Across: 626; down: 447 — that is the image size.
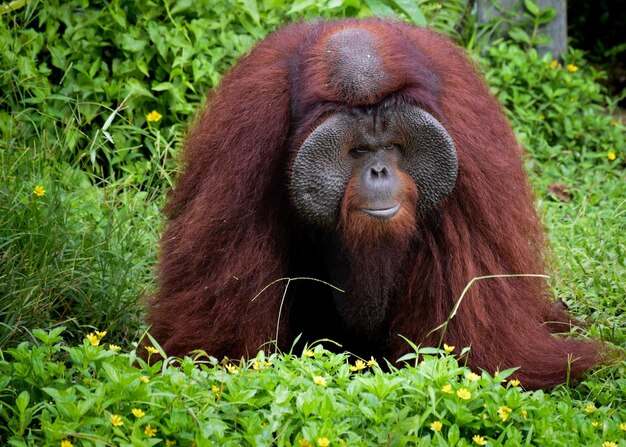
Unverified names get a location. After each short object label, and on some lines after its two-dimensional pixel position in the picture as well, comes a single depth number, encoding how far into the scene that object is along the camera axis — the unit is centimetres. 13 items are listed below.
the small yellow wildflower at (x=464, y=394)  578
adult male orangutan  698
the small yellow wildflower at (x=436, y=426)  566
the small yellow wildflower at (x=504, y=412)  576
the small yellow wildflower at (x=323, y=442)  529
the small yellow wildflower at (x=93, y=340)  601
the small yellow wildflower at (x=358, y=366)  619
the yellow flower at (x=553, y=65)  1345
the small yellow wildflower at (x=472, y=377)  596
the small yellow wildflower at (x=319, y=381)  588
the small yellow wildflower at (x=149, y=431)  540
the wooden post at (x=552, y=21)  1368
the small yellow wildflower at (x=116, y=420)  534
